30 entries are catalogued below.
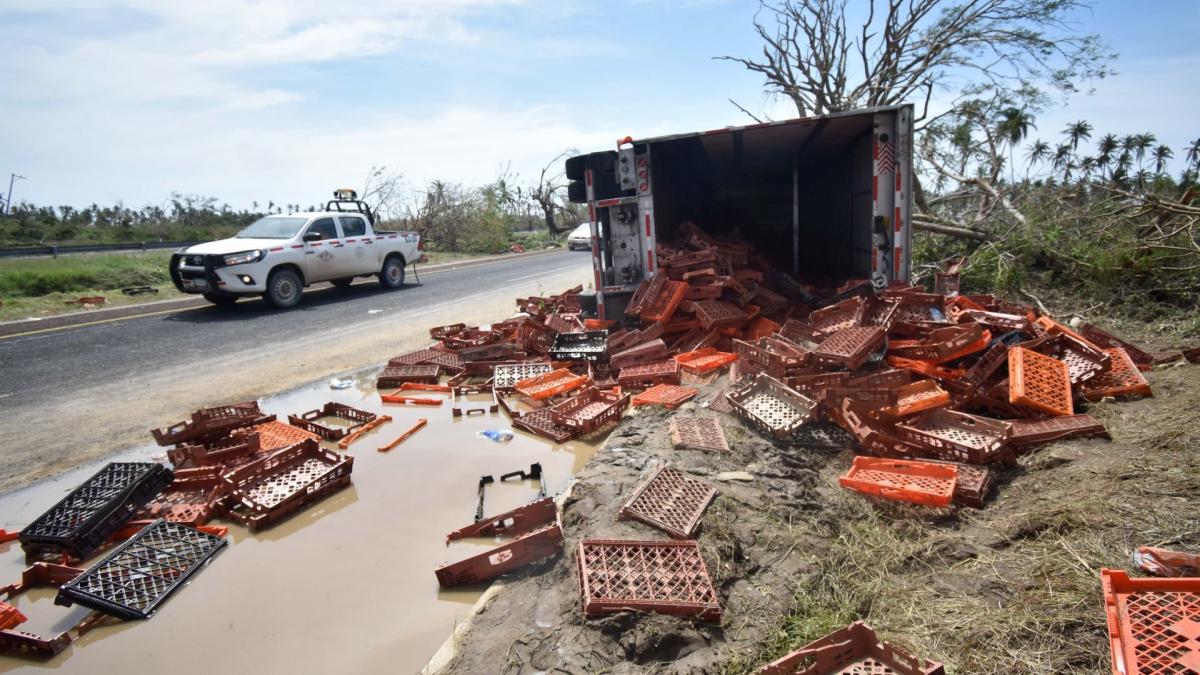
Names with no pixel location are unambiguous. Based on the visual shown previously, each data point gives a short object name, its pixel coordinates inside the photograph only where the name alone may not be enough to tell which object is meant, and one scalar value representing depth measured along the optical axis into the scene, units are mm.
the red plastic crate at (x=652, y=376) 5617
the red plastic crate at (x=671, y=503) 2957
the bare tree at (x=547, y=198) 36406
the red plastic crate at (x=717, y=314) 6444
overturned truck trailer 6367
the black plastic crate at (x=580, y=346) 6383
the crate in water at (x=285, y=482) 3623
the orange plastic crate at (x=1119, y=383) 4102
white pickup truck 10711
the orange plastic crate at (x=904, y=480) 3129
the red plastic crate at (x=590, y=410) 4785
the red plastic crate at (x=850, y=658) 1963
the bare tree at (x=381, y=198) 29953
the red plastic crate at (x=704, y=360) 5777
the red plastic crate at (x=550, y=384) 5691
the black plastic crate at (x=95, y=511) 3314
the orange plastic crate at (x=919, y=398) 4004
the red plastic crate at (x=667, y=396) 4930
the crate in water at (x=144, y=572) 2828
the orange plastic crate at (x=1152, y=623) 1645
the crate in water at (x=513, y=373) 6078
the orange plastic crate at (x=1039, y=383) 3938
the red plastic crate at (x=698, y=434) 3906
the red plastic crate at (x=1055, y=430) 3504
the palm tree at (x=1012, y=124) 13656
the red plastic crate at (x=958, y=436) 3426
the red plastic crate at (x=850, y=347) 4363
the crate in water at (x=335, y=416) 4922
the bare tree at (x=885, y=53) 13375
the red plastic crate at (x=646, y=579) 2361
